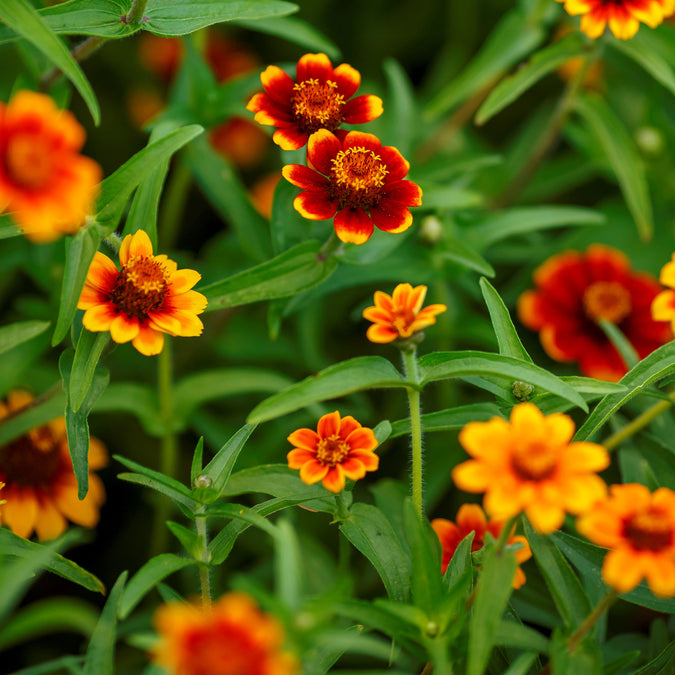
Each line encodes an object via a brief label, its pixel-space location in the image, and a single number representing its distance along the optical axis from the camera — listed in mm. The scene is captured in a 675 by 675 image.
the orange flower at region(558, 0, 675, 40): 862
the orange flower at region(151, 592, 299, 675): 731
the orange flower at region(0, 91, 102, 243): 767
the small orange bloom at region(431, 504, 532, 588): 845
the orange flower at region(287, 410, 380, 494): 800
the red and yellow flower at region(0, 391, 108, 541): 882
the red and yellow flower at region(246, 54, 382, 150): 832
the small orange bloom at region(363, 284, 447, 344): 805
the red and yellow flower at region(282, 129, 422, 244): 820
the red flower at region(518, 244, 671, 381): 967
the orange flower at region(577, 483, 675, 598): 765
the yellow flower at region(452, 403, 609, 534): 761
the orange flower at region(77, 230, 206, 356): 808
